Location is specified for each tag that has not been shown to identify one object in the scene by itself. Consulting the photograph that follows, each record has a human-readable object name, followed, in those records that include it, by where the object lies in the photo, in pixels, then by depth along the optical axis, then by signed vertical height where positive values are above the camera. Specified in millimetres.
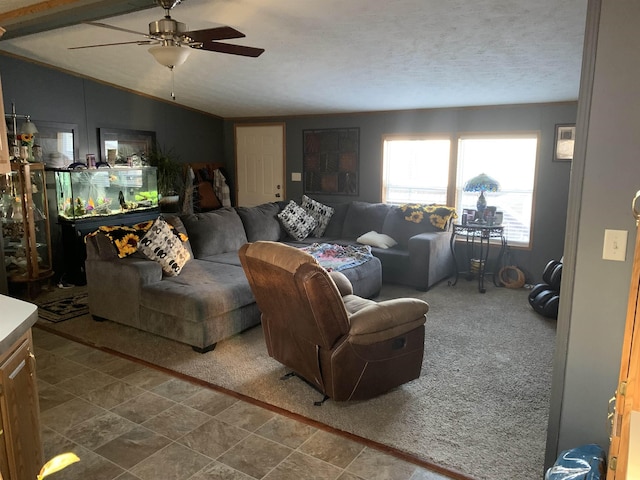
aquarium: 5582 -374
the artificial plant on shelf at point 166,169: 6941 -104
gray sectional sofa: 3824 -1002
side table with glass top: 5617 -1000
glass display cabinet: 5129 -629
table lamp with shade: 5414 -196
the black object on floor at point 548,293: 4543 -1210
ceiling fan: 2980 +780
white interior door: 7750 -1
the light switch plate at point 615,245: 1918 -300
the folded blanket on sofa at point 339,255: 4895 -972
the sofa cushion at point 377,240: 5871 -904
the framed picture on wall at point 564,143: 5445 +281
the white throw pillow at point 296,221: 6102 -720
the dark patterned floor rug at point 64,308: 4602 -1459
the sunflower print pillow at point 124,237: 4238 -662
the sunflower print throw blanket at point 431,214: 5816 -574
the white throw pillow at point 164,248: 4234 -756
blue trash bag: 1745 -1089
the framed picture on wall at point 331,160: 7027 +59
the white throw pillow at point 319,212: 6434 -633
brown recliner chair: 2719 -970
